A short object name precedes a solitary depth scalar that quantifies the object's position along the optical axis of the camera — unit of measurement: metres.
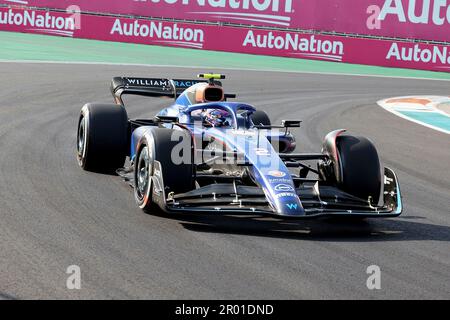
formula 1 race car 16.02
